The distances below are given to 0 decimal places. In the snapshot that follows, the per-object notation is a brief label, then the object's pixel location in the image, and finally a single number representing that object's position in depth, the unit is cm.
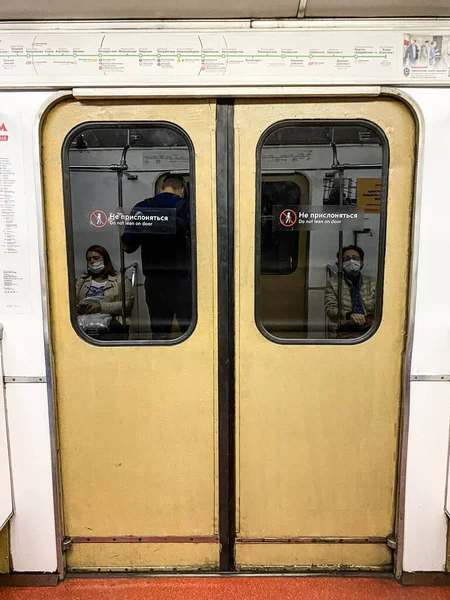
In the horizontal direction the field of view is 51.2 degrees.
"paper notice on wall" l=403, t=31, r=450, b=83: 216
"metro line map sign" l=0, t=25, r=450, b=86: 215
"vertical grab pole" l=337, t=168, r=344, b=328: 232
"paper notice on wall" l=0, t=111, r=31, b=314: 225
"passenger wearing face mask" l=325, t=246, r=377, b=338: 239
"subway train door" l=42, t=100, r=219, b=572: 230
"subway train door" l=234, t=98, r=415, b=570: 230
